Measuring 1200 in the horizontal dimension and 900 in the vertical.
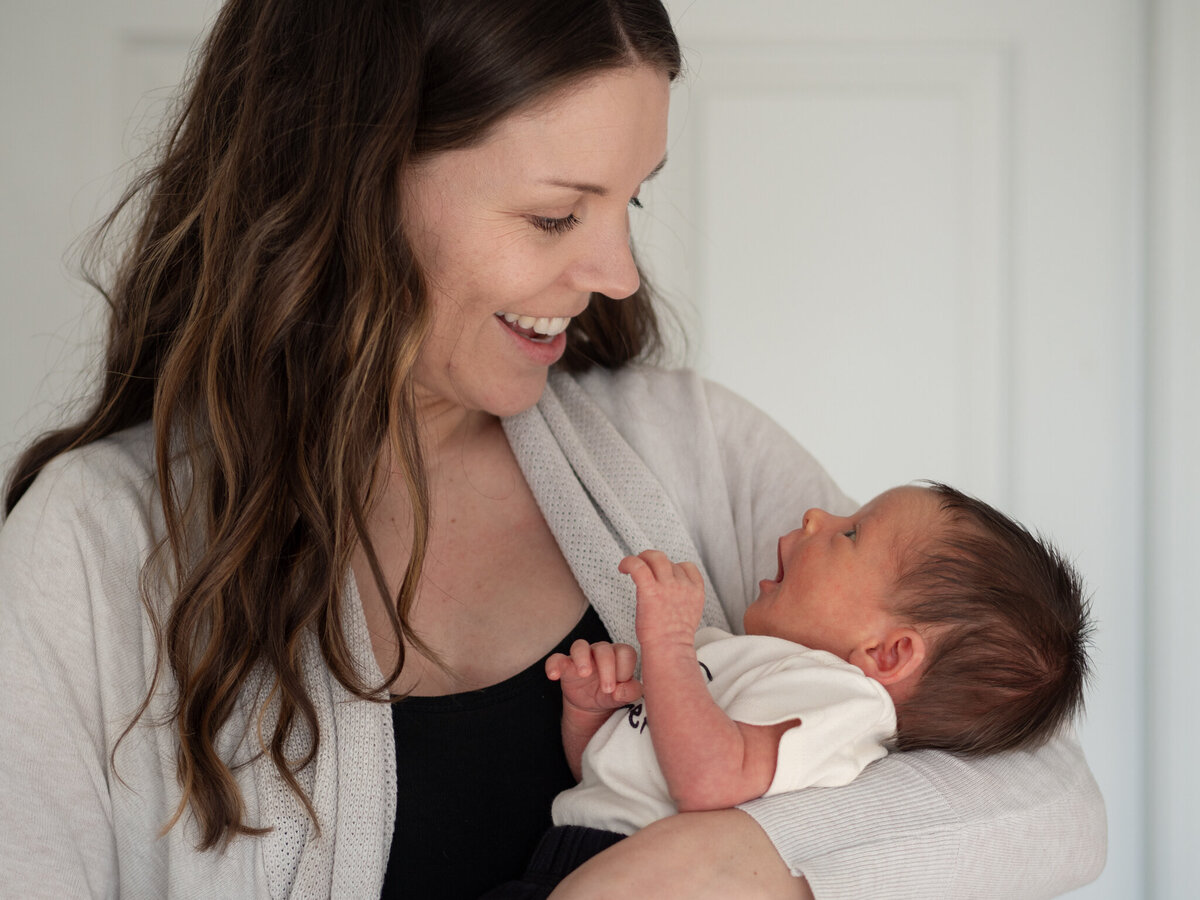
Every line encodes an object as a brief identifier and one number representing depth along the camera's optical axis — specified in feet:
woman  3.45
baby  3.46
